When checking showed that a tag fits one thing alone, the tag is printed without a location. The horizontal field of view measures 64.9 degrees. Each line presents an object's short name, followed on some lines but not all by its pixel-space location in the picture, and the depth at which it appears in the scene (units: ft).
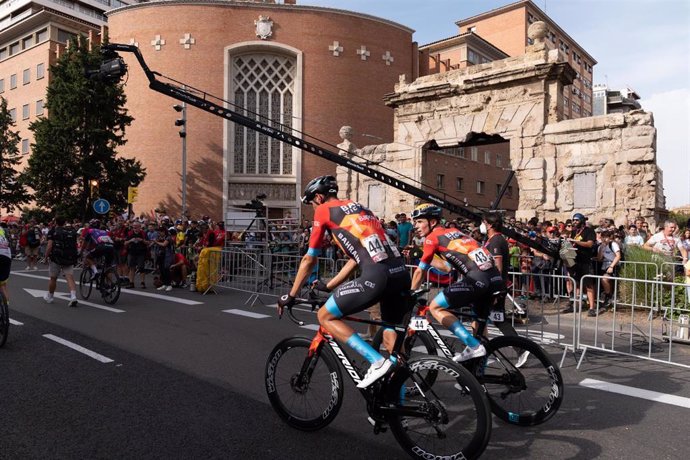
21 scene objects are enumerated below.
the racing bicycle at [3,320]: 22.63
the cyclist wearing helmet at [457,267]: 15.99
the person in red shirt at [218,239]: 45.19
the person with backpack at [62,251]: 34.32
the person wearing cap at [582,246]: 32.94
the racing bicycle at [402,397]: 11.21
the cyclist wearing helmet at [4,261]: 23.95
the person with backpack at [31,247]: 64.64
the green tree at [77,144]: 92.63
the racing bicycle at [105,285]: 35.32
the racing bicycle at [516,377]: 14.16
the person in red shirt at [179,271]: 45.32
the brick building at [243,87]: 103.50
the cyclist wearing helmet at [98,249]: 37.06
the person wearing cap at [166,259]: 44.55
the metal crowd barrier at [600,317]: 23.93
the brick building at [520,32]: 190.60
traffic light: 71.02
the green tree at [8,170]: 111.86
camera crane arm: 25.89
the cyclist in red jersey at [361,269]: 12.79
